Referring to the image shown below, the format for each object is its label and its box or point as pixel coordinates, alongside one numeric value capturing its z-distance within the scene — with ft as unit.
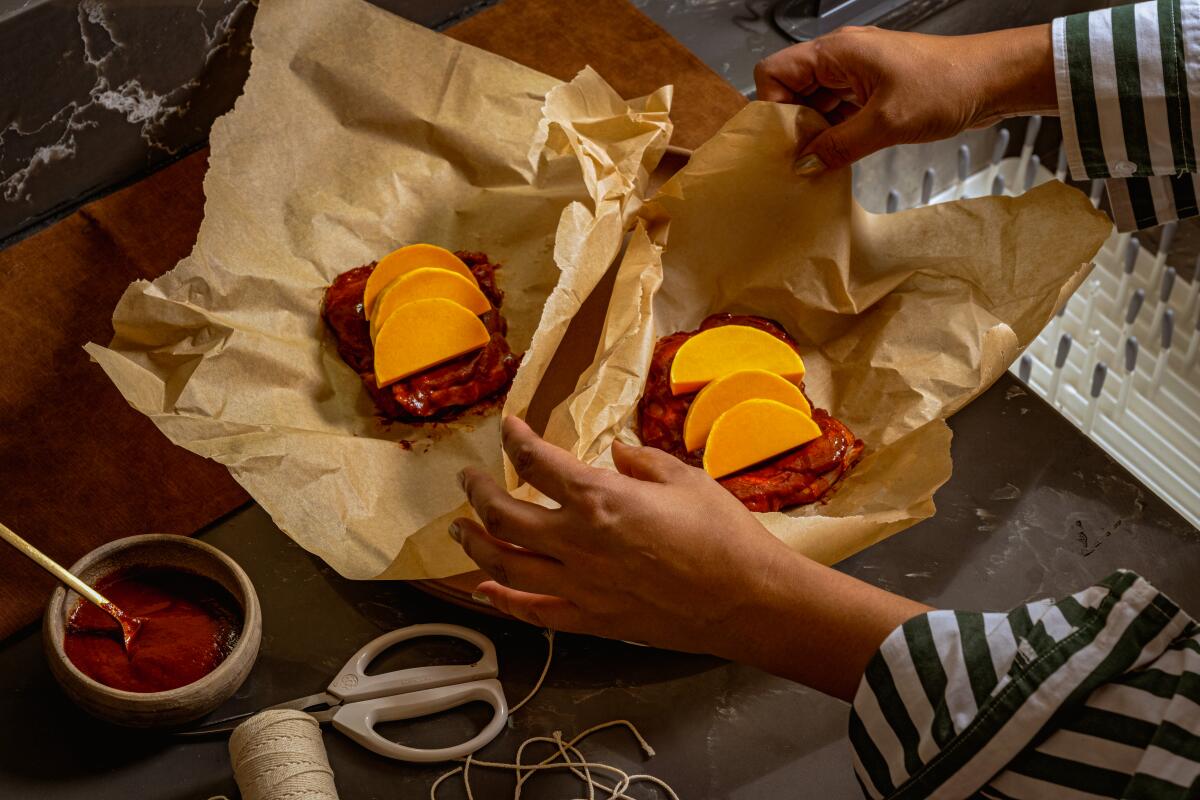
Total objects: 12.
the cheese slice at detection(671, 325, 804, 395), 6.07
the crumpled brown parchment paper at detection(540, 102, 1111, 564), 5.80
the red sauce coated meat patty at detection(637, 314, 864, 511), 5.87
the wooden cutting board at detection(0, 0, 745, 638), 5.87
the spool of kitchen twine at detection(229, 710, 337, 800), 4.57
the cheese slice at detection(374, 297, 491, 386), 6.14
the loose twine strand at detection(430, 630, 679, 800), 5.03
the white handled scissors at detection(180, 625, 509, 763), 5.05
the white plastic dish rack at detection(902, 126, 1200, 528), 7.78
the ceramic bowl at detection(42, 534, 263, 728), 4.79
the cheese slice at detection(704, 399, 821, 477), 5.89
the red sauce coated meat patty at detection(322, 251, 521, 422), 6.14
